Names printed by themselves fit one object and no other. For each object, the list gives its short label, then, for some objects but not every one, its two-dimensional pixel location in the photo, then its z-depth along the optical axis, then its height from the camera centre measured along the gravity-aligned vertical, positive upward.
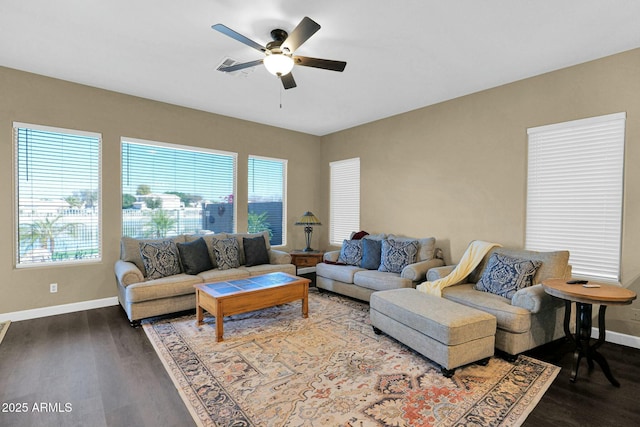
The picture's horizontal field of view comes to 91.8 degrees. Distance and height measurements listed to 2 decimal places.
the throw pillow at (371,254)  4.69 -0.72
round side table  2.34 -0.81
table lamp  5.82 -0.30
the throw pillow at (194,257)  4.24 -0.73
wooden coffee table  3.28 -1.01
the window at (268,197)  5.84 +0.17
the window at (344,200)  6.02 +0.13
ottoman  2.51 -1.05
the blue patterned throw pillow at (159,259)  3.97 -0.72
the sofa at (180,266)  3.64 -0.86
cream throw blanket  3.59 -0.72
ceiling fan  2.41 +1.28
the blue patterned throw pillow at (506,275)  3.14 -0.69
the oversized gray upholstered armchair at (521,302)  2.77 -0.91
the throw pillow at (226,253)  4.55 -0.72
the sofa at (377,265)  4.11 -0.85
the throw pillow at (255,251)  4.86 -0.73
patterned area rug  2.06 -1.39
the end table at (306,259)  5.61 -0.95
